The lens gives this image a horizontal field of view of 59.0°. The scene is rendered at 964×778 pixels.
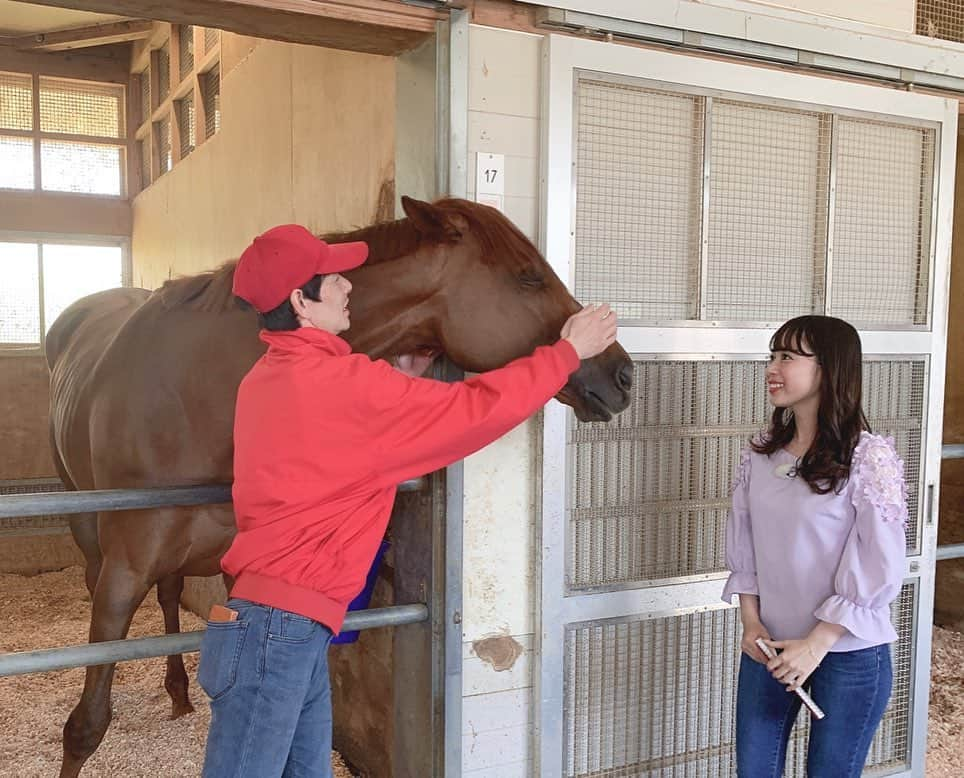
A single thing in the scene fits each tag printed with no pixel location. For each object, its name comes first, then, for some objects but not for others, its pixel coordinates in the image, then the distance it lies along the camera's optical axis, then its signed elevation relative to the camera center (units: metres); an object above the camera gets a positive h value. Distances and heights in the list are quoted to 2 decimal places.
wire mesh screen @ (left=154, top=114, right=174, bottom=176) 6.50 +1.45
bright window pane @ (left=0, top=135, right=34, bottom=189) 7.43 +1.46
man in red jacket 1.24 -0.20
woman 1.51 -0.41
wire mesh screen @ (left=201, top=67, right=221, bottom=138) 4.55 +1.27
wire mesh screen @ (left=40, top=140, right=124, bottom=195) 7.55 +1.45
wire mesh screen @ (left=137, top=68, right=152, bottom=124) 7.25 +2.06
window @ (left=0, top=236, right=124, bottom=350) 7.13 +0.43
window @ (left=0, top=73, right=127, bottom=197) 7.50 +1.72
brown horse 1.70 -0.06
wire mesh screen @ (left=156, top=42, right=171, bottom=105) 6.42 +1.98
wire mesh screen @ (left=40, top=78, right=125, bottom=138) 7.63 +2.00
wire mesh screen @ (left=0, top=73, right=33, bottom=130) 7.52 +1.99
